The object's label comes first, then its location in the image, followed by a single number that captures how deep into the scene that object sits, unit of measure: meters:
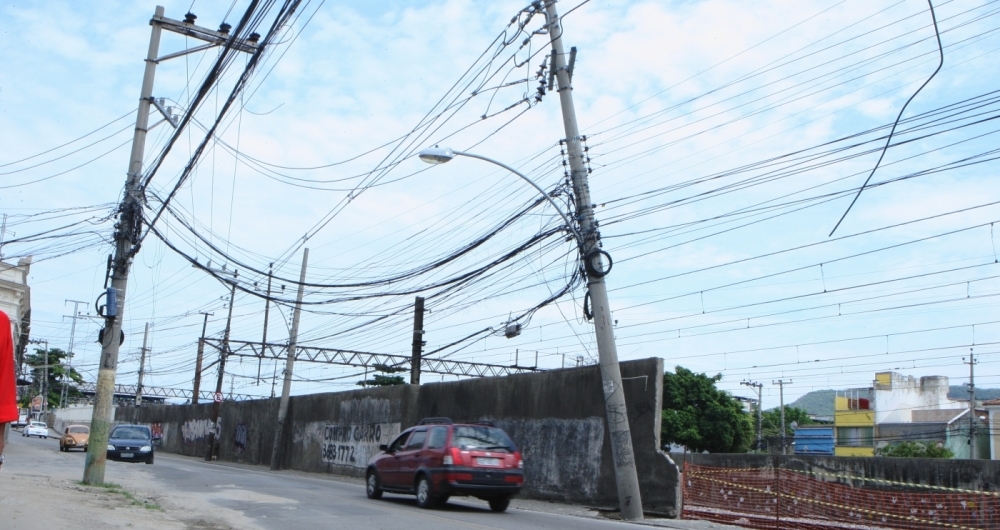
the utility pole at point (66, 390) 88.70
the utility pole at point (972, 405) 48.78
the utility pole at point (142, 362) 65.53
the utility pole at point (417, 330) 28.97
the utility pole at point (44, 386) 85.68
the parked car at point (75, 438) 36.81
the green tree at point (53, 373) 90.56
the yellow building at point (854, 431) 60.97
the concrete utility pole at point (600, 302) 15.14
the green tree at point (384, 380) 74.75
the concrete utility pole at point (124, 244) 16.78
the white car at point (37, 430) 67.94
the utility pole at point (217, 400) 44.72
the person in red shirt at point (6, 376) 4.68
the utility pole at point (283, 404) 35.34
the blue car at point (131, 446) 28.95
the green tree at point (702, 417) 58.03
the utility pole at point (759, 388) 70.82
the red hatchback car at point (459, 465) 14.69
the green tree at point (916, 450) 47.78
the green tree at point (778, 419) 97.56
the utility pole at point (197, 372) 51.45
